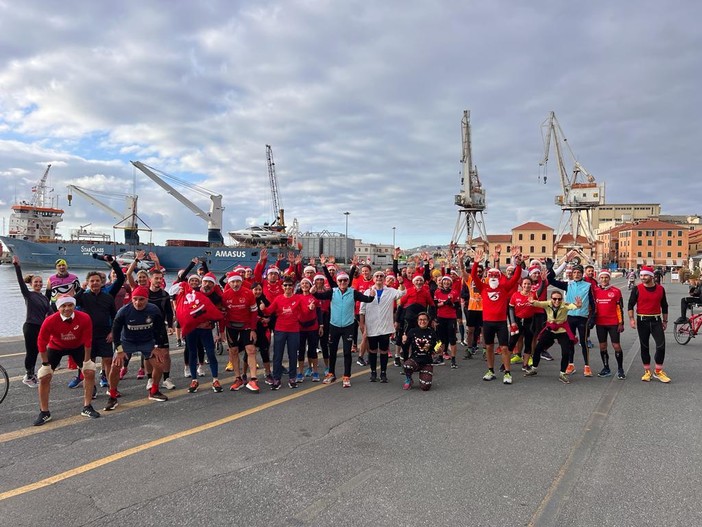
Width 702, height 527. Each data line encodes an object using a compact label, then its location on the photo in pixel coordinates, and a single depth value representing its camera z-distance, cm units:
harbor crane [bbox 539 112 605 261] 7825
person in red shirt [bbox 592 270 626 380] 735
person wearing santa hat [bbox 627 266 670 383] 708
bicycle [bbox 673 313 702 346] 1054
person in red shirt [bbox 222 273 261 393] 666
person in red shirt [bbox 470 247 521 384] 701
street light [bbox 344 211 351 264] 9121
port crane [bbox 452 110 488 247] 7775
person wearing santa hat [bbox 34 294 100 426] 513
